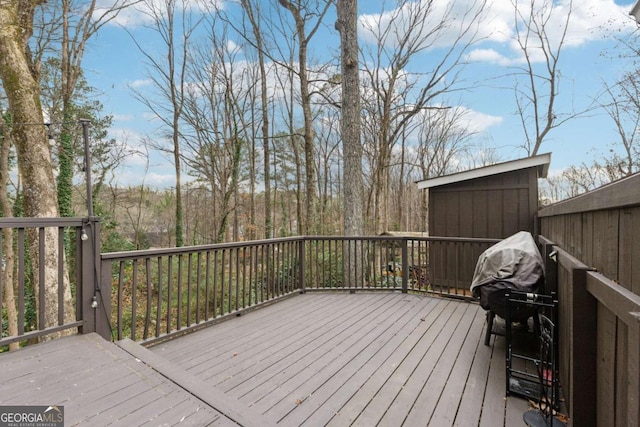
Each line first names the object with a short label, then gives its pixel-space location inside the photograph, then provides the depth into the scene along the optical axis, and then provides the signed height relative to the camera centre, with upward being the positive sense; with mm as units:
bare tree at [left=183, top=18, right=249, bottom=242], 11945 +3826
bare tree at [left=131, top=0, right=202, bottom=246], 11531 +5428
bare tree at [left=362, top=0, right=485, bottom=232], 9898 +5331
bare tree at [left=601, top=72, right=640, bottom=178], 8406 +2572
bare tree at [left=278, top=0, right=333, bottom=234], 8133 +4936
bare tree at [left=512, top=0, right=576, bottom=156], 10539 +5375
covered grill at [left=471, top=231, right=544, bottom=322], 2578 -600
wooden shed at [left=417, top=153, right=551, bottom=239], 5680 +188
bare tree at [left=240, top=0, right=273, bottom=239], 11719 +3502
